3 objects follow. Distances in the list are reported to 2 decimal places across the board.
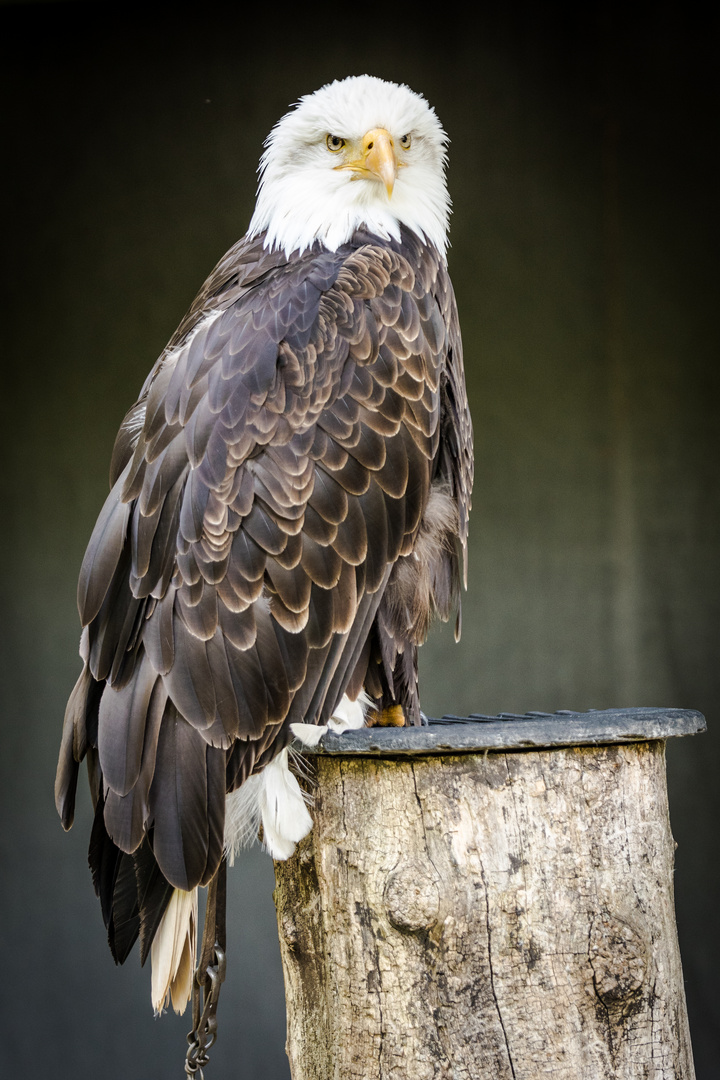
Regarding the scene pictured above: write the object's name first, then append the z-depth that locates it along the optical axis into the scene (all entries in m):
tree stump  8.14
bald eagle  8.21
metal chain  8.21
